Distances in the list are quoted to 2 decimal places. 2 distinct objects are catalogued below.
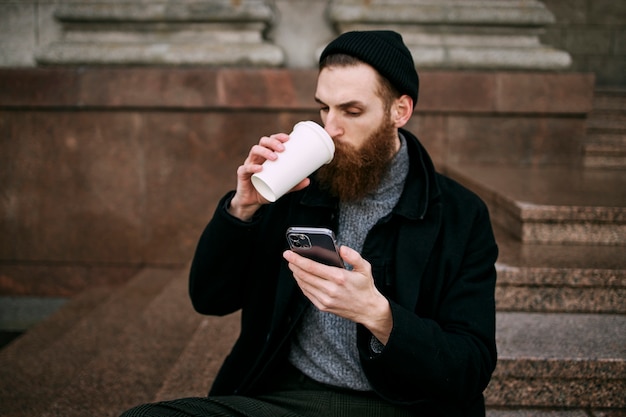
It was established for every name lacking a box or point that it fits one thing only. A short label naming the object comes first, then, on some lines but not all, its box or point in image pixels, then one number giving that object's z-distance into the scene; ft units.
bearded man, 5.33
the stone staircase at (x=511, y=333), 8.43
